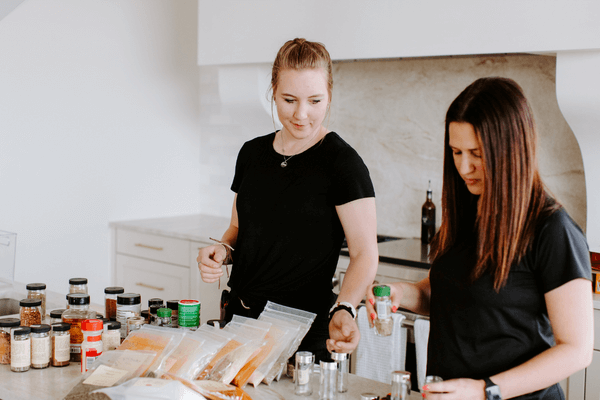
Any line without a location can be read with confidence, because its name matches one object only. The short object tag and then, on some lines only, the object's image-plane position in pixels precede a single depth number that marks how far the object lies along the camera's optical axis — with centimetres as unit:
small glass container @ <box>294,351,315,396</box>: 133
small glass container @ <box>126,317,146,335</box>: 157
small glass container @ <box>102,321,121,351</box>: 150
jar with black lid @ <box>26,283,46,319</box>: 184
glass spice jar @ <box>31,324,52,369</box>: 147
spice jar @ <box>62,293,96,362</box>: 155
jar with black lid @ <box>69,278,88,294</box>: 182
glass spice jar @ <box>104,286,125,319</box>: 177
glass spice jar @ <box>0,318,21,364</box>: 152
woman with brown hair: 108
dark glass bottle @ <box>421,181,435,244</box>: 306
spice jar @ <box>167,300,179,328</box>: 164
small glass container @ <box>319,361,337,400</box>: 130
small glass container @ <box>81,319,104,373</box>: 144
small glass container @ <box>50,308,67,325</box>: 168
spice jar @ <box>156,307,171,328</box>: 158
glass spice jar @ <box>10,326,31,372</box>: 145
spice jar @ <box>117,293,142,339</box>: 164
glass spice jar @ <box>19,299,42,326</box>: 168
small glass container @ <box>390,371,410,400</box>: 121
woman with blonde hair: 159
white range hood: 222
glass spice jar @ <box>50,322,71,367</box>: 149
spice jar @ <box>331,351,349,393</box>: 134
